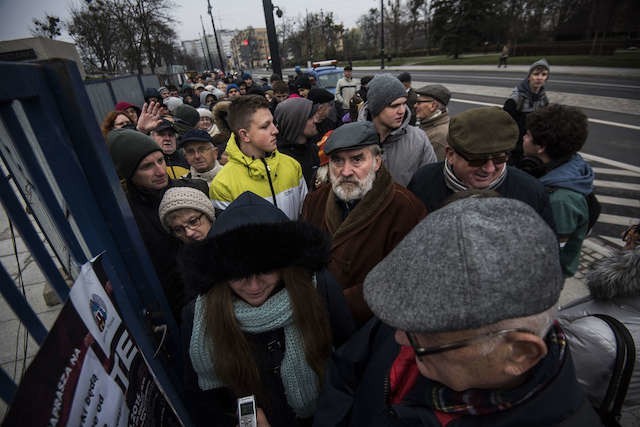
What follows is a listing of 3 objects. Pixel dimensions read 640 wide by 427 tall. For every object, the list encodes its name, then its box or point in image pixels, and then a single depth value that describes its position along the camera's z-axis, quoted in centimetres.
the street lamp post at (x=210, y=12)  2859
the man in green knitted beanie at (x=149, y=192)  232
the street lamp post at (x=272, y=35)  896
